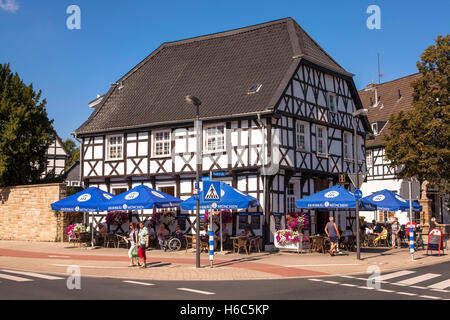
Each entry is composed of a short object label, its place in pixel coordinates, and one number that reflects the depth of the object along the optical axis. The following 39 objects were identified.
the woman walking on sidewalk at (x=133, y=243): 17.20
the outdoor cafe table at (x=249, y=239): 23.03
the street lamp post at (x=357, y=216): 20.47
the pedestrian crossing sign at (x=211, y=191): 17.06
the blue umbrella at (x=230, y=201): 21.84
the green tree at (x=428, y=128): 33.16
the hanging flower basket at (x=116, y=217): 28.48
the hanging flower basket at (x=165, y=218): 27.14
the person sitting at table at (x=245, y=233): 24.25
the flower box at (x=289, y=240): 23.81
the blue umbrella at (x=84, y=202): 24.59
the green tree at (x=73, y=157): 60.09
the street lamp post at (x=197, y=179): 17.09
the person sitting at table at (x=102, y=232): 27.33
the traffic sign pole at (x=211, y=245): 17.41
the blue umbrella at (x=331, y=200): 22.00
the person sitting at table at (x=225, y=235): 24.67
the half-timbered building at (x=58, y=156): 50.66
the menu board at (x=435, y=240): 22.94
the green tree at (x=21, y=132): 32.53
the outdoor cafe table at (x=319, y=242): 23.98
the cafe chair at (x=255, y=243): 23.67
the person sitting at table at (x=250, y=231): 24.66
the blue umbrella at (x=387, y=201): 25.56
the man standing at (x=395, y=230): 27.80
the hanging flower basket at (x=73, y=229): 27.42
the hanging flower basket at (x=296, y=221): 24.28
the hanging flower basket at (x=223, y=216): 24.80
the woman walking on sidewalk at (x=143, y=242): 16.81
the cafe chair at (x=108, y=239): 27.12
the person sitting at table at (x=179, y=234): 25.66
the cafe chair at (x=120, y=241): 27.30
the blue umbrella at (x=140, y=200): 23.44
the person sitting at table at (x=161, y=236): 25.70
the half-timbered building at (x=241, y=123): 25.31
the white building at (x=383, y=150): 42.30
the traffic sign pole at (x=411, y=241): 20.15
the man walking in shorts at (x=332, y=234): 22.89
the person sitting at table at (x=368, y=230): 29.45
